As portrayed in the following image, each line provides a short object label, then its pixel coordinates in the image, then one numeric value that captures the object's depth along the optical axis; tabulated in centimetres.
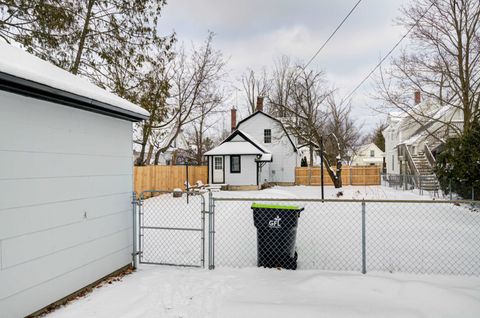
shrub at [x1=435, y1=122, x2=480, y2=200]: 1138
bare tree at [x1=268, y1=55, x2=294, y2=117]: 3916
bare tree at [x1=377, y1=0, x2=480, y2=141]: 1383
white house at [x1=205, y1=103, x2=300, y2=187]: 2227
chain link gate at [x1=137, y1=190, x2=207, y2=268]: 602
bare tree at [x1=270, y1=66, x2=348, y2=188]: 2255
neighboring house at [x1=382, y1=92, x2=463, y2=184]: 2153
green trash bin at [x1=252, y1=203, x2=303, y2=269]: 522
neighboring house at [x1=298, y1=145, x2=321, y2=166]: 4581
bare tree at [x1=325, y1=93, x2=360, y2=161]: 2978
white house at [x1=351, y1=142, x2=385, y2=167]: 5562
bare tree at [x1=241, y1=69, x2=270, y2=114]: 4092
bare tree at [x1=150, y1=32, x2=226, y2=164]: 2222
